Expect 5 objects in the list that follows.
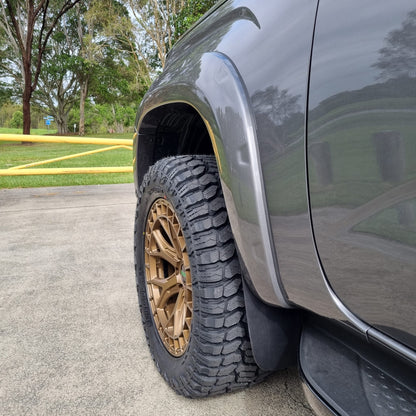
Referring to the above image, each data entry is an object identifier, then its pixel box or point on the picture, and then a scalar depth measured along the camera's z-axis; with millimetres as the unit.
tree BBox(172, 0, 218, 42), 15008
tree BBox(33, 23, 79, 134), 26742
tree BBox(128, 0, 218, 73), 17953
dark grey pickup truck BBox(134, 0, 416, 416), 712
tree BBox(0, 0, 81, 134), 16641
